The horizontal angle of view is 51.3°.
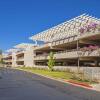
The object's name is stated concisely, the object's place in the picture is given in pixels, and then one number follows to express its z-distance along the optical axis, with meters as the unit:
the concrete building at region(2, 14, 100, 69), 16.64
